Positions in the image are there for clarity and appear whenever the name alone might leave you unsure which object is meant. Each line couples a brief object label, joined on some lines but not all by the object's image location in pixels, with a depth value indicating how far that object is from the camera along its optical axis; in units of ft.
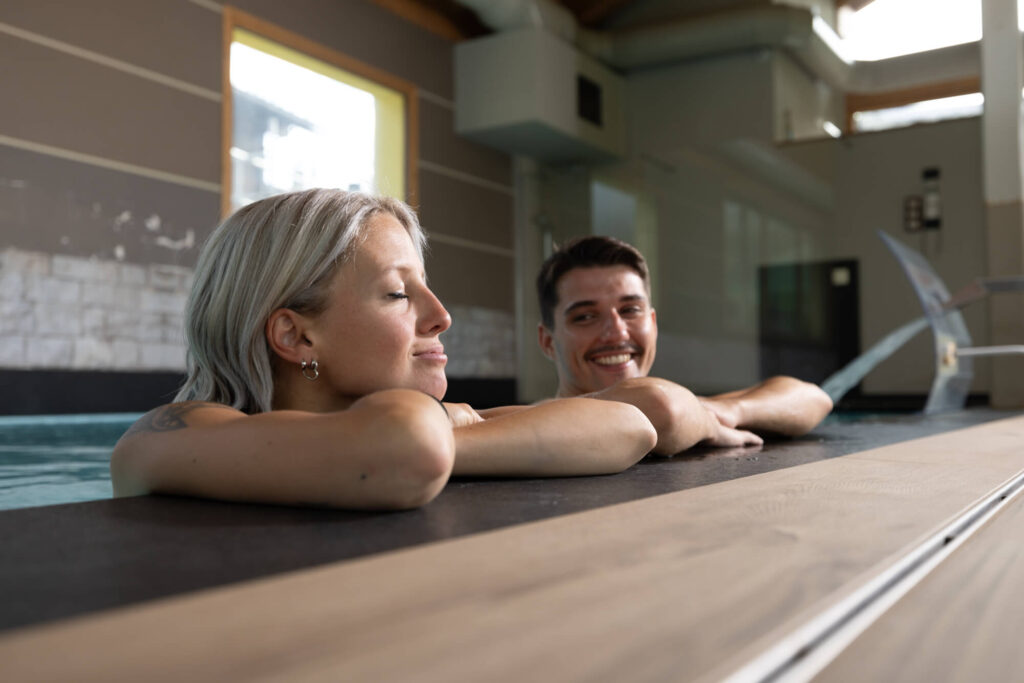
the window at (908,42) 27.37
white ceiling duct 27.61
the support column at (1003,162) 22.00
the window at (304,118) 23.06
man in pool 8.04
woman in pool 4.30
